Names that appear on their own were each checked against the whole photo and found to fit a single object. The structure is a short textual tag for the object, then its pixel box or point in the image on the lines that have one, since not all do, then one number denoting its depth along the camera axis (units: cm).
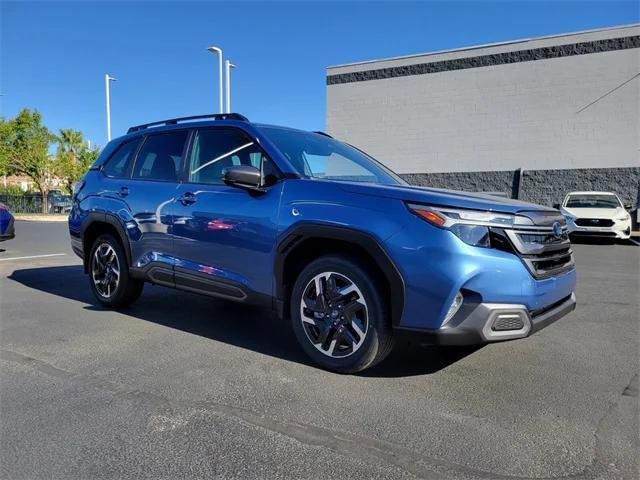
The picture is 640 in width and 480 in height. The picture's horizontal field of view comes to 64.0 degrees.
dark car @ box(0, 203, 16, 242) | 935
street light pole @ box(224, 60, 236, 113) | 1858
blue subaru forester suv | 306
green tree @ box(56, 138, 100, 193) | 3594
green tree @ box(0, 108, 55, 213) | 3412
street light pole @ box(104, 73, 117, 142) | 2775
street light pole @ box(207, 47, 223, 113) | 1747
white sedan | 1338
